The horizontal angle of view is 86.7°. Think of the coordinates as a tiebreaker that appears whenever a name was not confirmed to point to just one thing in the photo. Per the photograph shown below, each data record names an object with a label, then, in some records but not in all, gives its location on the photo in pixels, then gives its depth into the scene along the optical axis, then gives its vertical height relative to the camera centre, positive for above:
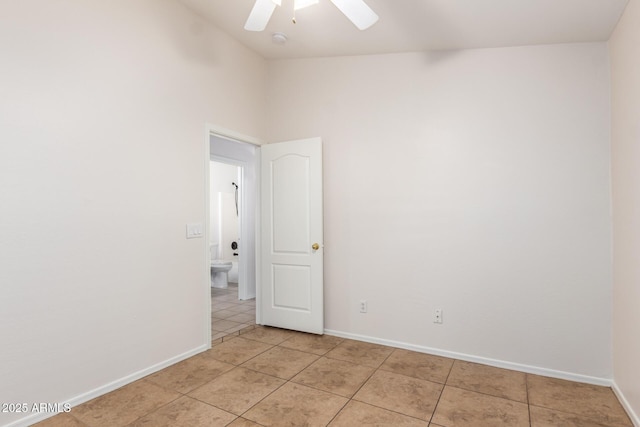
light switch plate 2.96 -0.12
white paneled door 3.53 -0.22
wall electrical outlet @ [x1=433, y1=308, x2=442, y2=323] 3.06 -0.92
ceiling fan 1.88 +1.17
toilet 5.98 -1.02
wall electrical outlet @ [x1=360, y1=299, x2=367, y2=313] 3.40 -0.92
